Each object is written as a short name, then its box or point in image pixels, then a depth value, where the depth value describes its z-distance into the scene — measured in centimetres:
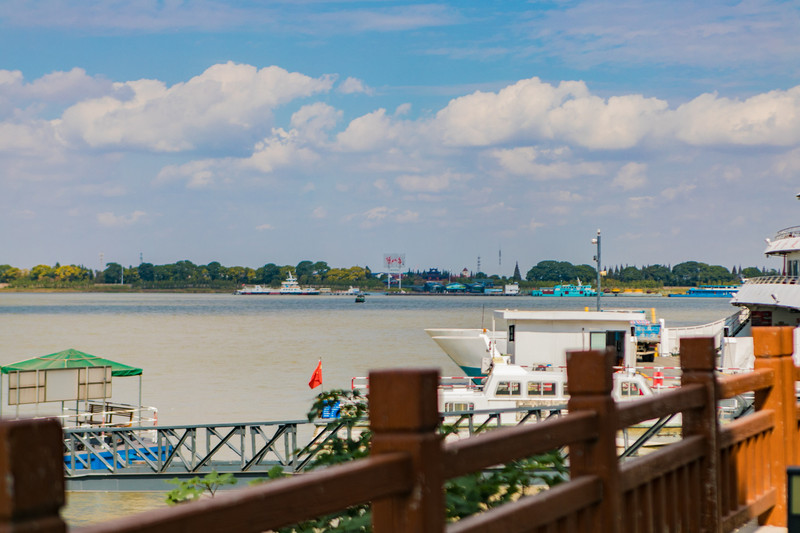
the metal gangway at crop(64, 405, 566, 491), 3350
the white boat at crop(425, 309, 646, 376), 5828
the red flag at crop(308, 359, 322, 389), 5497
